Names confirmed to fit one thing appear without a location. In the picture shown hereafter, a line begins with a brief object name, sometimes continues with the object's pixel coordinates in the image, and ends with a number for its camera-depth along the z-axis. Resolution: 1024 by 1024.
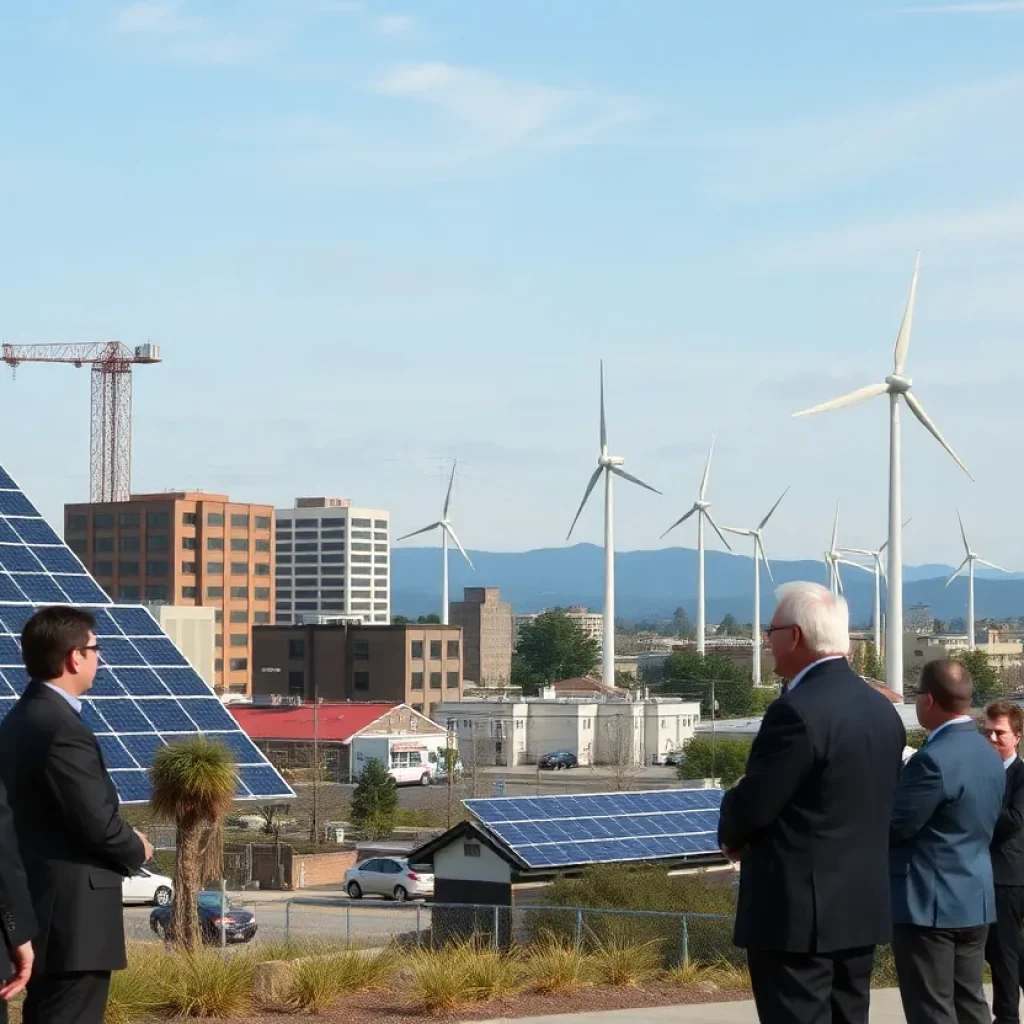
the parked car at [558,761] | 111.94
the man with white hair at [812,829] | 6.77
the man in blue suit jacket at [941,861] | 8.38
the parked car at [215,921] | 29.28
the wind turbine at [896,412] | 76.81
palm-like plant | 19.64
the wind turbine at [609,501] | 113.81
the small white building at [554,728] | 117.88
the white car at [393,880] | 49.16
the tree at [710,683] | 159.62
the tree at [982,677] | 162.38
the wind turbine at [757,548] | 151.12
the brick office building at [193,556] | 162.50
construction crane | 196.81
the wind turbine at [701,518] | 144.12
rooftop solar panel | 29.39
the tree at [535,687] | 195.59
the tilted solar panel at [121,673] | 24.66
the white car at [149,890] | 40.94
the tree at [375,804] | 69.31
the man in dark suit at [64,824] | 7.26
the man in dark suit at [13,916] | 6.46
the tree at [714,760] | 86.44
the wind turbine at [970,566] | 164.25
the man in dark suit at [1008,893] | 10.20
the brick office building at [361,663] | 137.38
